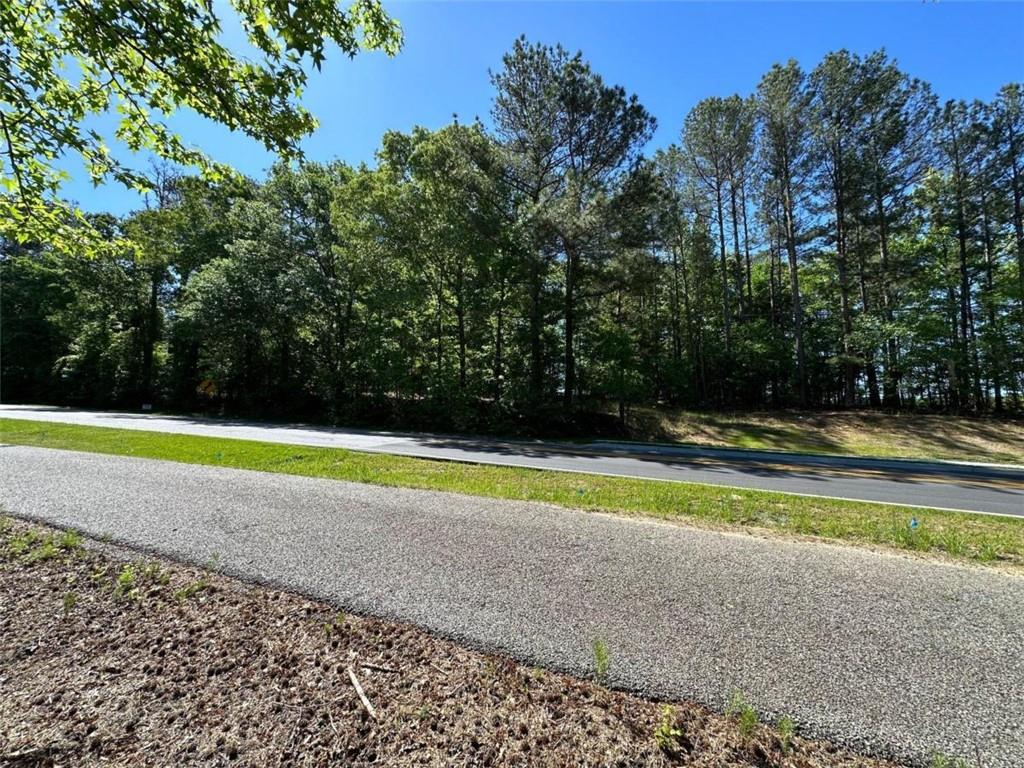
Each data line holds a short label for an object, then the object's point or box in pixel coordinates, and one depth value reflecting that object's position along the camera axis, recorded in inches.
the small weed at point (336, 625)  102.8
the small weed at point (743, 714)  74.3
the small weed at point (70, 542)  148.5
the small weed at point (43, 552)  138.9
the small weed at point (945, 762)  67.3
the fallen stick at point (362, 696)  77.5
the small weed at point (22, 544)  143.4
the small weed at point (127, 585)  117.2
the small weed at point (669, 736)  70.7
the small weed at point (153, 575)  125.4
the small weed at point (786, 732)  71.2
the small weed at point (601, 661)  88.0
